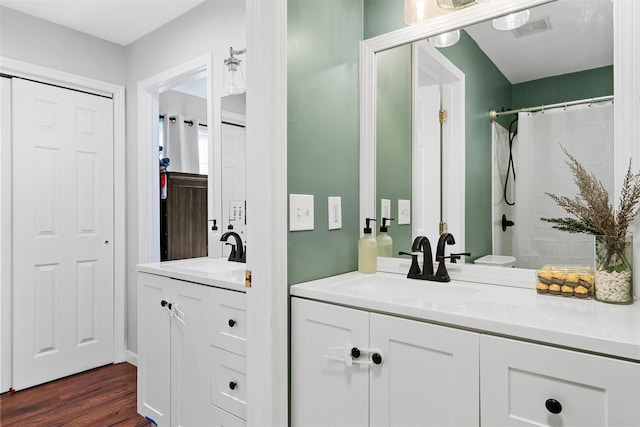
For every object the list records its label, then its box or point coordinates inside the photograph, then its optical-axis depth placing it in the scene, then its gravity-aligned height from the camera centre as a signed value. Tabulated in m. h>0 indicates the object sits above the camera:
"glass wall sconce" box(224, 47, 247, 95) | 2.26 +0.81
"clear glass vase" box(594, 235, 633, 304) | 1.04 -0.16
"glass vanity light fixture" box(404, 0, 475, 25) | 1.41 +0.75
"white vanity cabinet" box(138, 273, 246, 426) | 1.54 -0.61
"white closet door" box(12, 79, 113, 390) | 2.59 -0.14
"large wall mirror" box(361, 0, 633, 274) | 1.20 +0.32
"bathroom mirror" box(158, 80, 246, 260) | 2.42 +0.31
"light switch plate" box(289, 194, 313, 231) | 1.30 +0.00
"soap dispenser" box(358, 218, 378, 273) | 1.55 -0.16
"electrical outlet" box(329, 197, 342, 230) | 1.48 +0.00
